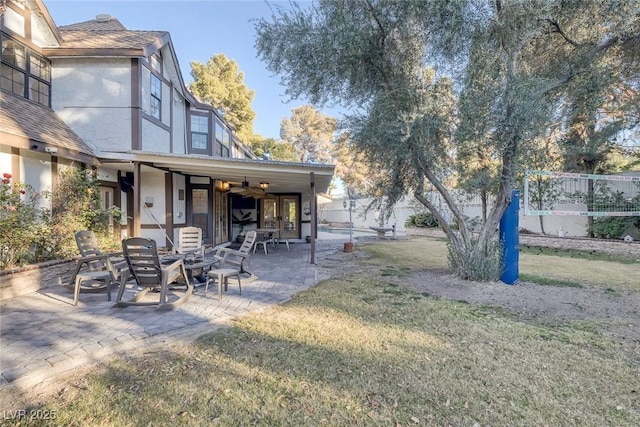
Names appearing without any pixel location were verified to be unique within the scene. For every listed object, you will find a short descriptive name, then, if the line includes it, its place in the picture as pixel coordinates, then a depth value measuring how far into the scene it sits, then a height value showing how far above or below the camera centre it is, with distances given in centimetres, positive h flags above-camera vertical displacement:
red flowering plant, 560 -11
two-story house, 757 +268
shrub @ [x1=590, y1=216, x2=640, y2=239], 1142 -34
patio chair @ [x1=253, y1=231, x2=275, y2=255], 1140 -75
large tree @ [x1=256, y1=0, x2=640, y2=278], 595 +319
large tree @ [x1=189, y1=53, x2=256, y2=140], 2300 +948
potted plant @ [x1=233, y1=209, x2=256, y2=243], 1593 -4
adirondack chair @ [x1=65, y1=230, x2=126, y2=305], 521 -90
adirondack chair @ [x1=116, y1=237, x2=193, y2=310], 475 -80
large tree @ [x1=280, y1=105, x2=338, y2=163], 3578 +942
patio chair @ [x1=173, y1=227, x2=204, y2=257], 756 -47
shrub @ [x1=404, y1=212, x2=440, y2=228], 2012 -23
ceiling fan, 1243 +117
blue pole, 678 -60
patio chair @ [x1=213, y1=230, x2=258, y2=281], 649 -70
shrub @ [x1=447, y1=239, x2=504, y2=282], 678 -100
